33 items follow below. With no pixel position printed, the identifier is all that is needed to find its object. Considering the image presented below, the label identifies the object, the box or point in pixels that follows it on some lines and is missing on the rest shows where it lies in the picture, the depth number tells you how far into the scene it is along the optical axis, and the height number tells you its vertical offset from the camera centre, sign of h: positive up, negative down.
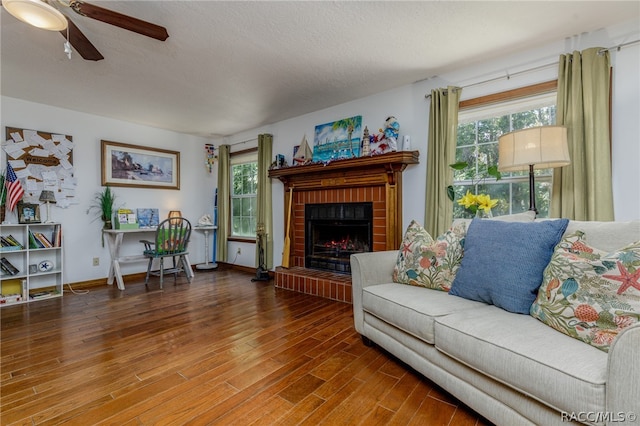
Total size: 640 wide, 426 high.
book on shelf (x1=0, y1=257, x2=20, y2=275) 3.39 -0.61
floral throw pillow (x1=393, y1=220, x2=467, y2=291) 2.00 -0.32
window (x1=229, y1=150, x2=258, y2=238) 5.19 +0.34
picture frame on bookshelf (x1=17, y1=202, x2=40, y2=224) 3.54 +0.00
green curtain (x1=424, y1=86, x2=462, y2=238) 2.94 +0.56
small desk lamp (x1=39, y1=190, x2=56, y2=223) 3.64 +0.18
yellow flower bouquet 2.50 +0.08
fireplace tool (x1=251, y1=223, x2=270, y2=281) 4.44 -0.72
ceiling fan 1.55 +1.11
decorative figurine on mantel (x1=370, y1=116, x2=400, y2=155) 3.31 +0.83
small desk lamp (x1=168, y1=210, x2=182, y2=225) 4.99 +0.00
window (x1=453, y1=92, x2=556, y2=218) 2.65 +0.60
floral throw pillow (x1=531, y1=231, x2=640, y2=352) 1.10 -0.32
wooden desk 3.99 -0.54
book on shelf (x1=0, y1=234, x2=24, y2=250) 3.43 -0.33
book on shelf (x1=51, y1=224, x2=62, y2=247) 3.71 -0.29
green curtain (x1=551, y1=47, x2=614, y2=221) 2.23 +0.57
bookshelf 3.39 -0.59
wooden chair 4.04 -0.45
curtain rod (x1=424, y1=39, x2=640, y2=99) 2.23 +1.23
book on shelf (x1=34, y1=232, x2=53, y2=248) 3.61 -0.32
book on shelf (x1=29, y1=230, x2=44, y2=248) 3.54 -0.33
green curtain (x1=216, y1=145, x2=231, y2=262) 5.38 +0.19
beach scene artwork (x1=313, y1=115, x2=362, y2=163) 3.69 +0.92
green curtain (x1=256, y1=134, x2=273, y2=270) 4.62 +0.32
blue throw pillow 1.51 -0.27
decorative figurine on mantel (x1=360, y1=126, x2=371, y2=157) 3.50 +0.79
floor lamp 2.05 +0.44
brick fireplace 3.33 +0.20
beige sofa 0.92 -0.56
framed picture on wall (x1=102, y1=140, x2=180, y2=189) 4.36 +0.72
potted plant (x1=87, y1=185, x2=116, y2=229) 4.22 +0.10
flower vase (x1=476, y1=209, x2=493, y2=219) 2.81 -0.02
